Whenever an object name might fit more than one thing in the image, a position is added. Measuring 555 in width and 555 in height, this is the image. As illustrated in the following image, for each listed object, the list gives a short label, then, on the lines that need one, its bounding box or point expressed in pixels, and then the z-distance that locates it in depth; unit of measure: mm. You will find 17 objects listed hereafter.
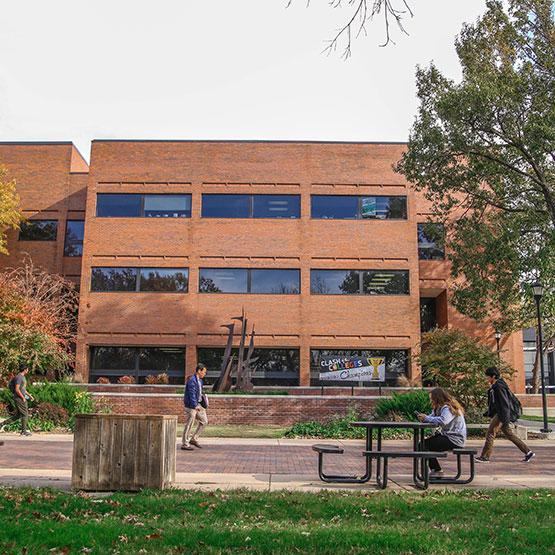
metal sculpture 24578
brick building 31719
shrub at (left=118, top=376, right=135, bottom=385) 29141
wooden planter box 8094
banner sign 31453
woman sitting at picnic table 9375
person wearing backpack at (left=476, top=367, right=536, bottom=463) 11500
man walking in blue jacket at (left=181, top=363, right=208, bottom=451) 13227
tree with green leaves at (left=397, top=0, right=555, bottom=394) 19609
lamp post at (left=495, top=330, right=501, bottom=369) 31031
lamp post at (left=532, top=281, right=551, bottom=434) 19453
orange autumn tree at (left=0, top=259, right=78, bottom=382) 21453
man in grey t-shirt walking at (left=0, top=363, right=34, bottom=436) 15695
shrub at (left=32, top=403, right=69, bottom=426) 17359
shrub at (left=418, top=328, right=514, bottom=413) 19078
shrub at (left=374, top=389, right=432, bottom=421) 17875
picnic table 8500
